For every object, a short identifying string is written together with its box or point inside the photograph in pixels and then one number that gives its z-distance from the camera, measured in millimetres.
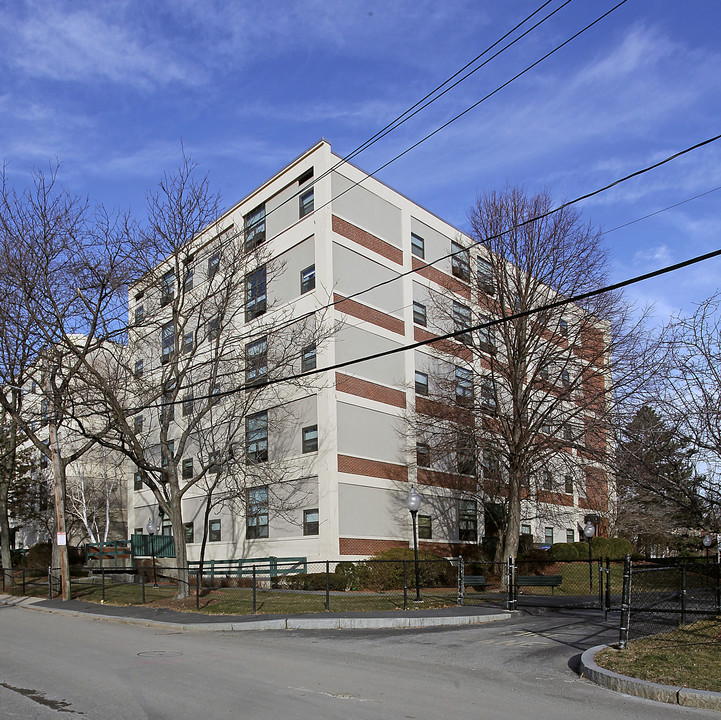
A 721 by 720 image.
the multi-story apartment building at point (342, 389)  31594
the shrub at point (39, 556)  45000
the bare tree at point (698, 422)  14266
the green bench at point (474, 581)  23127
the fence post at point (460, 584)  21281
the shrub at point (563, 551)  37438
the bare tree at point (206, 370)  23562
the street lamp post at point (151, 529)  37719
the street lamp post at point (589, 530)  33344
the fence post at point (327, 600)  19547
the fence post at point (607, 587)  17766
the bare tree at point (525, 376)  29766
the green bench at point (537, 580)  22812
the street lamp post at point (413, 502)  22609
